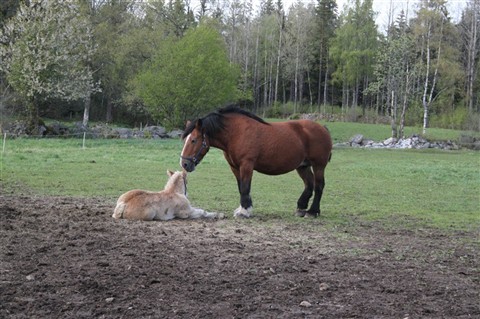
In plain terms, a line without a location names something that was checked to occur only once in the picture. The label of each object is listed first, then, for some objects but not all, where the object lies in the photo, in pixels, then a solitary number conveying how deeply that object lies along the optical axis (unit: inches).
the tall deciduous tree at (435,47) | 2150.6
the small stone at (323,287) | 212.6
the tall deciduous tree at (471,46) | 2357.3
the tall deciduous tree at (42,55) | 1499.8
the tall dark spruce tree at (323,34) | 2920.8
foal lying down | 360.8
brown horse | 398.0
